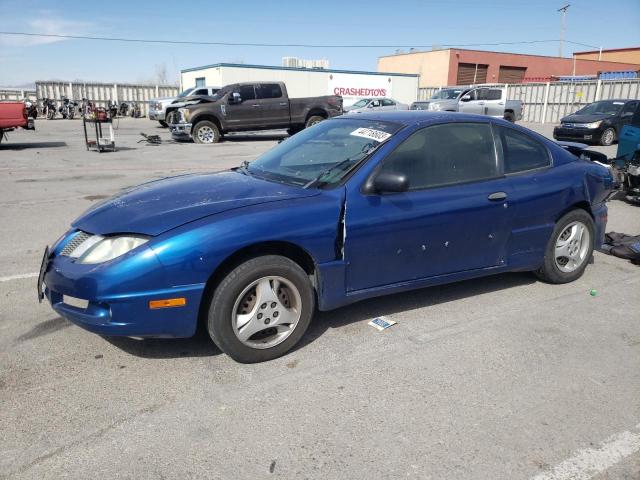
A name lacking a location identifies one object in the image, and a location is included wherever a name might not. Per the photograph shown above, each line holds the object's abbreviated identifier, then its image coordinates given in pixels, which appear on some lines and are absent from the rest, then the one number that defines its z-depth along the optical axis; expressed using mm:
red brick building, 50875
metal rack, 14617
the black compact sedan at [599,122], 17594
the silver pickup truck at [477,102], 24859
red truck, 14820
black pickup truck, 18484
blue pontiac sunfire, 3039
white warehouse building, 29078
